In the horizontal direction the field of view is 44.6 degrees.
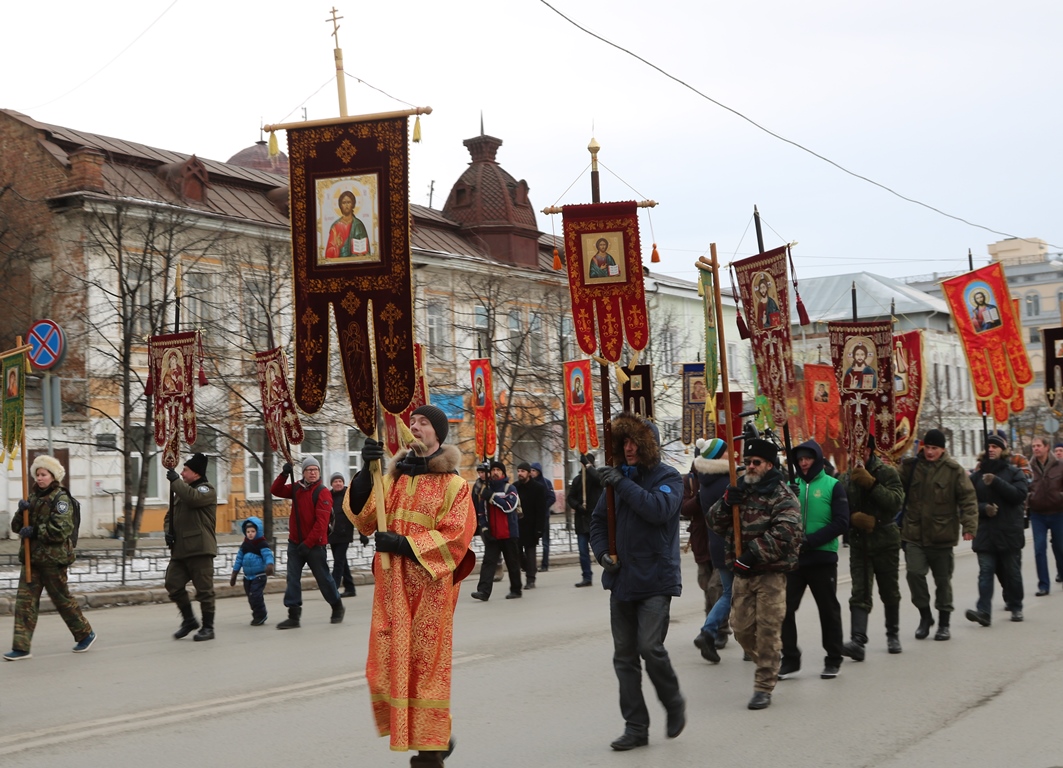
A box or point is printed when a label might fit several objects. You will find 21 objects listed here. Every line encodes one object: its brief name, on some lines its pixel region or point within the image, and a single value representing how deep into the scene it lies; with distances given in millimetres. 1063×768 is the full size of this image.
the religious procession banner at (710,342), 15262
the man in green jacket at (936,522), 11922
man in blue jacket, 7406
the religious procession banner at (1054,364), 22938
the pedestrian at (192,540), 12898
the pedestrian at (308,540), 14102
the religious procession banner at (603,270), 12133
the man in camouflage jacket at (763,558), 8688
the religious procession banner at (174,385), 19297
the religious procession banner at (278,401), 20234
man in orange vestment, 6277
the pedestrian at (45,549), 11703
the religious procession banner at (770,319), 14281
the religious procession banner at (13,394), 16125
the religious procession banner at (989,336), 22469
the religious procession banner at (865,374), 15375
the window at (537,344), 37500
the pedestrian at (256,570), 14414
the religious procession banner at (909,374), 23594
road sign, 16531
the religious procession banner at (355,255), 8523
